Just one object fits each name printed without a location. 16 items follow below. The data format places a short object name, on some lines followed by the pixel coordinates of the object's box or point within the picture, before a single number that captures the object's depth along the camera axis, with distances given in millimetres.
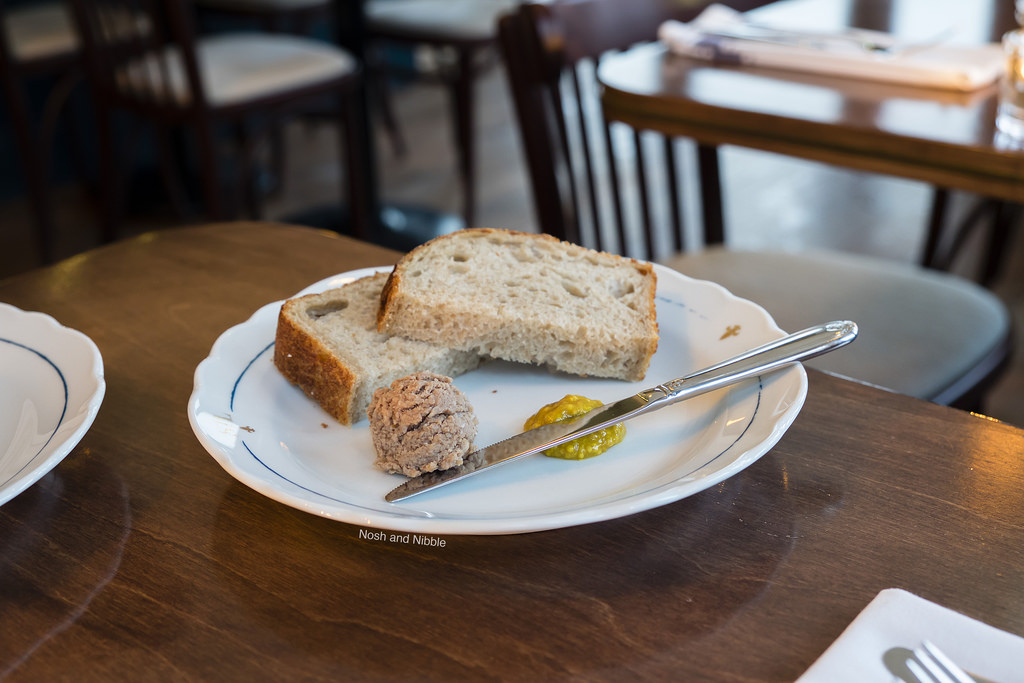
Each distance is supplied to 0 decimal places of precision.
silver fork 428
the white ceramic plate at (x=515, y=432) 540
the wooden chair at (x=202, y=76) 2219
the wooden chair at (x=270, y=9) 3117
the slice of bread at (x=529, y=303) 732
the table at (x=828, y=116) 997
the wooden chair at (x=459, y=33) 2723
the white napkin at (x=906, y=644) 440
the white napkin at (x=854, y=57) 1177
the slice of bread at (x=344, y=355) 688
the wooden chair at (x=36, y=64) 2508
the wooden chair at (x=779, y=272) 1196
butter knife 587
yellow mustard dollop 624
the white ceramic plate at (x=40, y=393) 573
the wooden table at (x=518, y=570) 478
